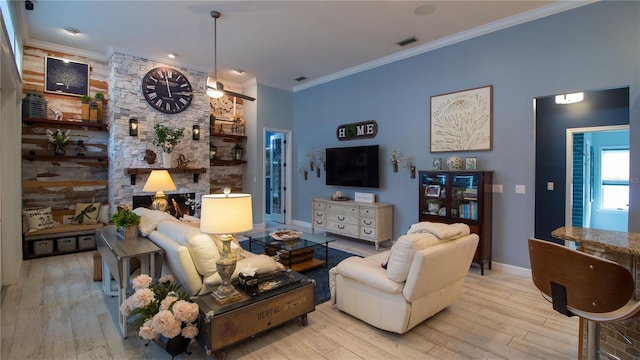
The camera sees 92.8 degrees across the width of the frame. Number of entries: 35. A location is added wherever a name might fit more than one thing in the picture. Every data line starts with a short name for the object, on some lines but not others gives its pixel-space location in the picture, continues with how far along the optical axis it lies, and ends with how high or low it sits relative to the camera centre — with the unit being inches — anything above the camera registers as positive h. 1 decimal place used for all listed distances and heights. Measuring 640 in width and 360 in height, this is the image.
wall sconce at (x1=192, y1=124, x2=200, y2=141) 236.6 +35.1
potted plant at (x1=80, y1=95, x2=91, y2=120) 203.2 +46.7
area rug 132.4 -49.1
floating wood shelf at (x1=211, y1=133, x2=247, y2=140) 256.3 +35.8
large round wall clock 215.2 +63.8
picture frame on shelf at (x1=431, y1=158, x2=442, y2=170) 182.4 +8.2
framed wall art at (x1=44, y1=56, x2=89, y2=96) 195.8 +66.3
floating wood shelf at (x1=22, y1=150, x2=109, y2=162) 187.9 +13.3
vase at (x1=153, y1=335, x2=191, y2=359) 85.5 -47.7
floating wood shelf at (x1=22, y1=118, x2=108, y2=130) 187.0 +34.7
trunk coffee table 82.0 -39.8
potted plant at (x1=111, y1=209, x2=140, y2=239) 118.8 -18.0
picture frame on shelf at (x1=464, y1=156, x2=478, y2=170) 167.5 +8.0
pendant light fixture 155.9 +52.2
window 208.8 -0.2
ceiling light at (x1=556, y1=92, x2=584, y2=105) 170.6 +45.6
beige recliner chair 93.1 -33.4
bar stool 55.6 -21.1
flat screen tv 219.1 +8.6
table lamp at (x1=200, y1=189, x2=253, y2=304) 81.9 -12.3
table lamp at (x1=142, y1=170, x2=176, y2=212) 163.6 -4.8
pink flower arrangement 79.5 -36.2
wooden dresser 203.6 -29.8
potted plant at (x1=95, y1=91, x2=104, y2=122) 207.9 +51.5
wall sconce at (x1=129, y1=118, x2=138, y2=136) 206.7 +34.0
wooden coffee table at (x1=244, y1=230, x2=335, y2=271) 155.9 -38.7
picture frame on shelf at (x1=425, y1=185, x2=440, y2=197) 175.5 -7.8
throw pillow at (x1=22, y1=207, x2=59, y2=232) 182.7 -25.4
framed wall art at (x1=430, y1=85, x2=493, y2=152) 166.7 +33.0
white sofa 94.3 -26.5
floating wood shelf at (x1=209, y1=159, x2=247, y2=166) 258.6 +13.1
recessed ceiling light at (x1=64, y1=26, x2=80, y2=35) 171.2 +83.7
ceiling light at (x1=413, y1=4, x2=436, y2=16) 143.9 +81.0
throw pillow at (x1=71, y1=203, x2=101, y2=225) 202.5 -24.8
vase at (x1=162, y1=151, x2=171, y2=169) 217.0 +12.6
